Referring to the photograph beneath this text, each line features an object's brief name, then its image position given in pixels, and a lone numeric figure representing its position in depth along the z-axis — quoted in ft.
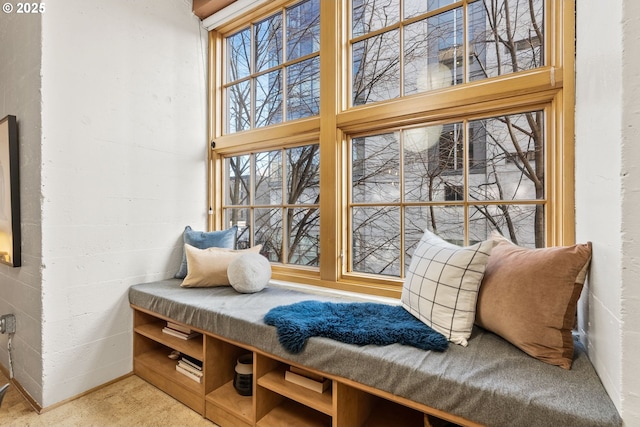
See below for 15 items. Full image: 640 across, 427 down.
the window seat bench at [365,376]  2.67
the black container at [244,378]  4.97
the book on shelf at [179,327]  5.96
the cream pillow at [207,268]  6.33
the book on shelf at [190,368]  5.47
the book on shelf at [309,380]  4.14
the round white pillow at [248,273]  5.81
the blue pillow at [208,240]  7.04
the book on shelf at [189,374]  5.39
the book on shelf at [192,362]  5.58
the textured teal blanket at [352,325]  3.66
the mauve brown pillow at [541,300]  3.13
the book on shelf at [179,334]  5.91
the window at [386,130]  4.54
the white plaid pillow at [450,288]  3.68
